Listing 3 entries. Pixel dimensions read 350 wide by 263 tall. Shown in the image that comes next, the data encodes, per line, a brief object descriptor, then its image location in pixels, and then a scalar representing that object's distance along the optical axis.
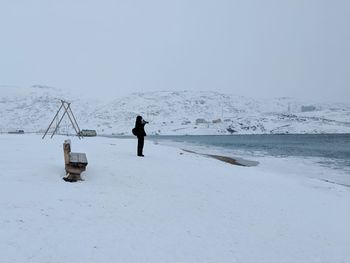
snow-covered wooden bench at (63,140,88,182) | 10.99
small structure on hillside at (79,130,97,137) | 60.16
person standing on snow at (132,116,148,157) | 19.86
